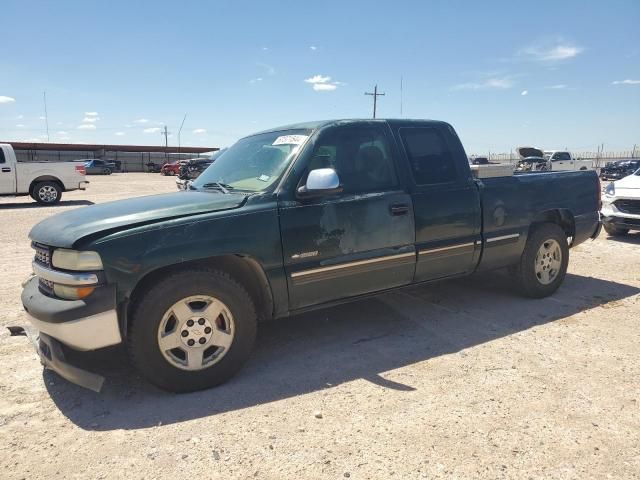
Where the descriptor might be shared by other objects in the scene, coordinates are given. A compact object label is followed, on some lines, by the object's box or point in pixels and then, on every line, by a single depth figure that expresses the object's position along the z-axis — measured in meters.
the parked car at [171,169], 40.02
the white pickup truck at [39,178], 14.98
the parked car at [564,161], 28.90
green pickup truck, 2.93
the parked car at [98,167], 44.06
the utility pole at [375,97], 46.57
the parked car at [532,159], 25.82
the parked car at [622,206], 8.59
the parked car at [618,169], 28.35
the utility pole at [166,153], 57.44
